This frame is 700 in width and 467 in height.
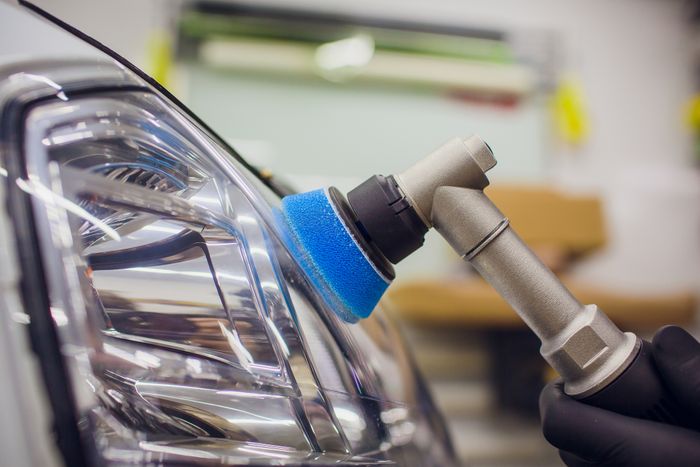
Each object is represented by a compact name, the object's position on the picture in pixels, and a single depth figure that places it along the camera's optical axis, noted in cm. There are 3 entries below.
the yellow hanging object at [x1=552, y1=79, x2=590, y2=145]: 154
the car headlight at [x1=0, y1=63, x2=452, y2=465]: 25
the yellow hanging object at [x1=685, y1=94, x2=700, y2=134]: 162
